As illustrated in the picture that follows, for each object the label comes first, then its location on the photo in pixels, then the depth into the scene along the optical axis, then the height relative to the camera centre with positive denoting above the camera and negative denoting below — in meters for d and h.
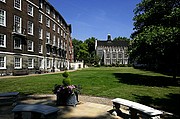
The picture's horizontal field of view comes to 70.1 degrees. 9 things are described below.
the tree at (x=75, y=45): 66.97 +8.92
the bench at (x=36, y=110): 3.95 -1.54
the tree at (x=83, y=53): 57.43 +3.72
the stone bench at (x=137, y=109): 3.89 -1.59
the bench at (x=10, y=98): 6.00 -1.76
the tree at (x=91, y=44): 76.57 +10.37
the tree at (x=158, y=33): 10.84 +2.40
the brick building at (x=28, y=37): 18.07 +4.18
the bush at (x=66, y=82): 5.77 -0.93
